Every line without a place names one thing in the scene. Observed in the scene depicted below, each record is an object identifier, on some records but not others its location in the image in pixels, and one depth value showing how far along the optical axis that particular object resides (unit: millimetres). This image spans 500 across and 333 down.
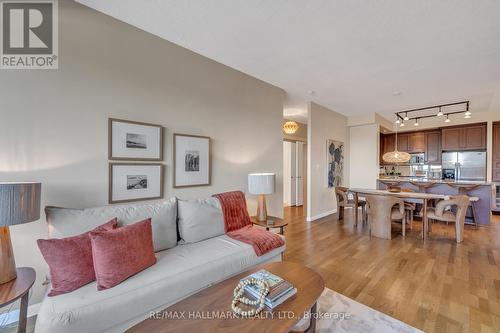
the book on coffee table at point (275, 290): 1331
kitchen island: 4656
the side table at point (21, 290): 1325
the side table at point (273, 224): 2900
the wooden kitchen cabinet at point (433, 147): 6906
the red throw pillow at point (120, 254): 1532
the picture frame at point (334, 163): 5711
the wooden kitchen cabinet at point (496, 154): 5805
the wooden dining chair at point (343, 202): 4943
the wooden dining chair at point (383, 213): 3854
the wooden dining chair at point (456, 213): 3611
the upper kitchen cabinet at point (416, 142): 7203
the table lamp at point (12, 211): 1373
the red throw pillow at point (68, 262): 1457
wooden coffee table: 1156
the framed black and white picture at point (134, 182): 2265
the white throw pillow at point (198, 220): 2357
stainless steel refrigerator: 6020
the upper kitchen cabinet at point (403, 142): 7508
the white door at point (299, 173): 6945
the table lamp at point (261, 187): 3121
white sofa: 1332
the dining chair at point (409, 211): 4390
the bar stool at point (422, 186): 5168
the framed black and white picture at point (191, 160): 2736
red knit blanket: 2379
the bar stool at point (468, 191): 4746
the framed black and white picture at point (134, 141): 2258
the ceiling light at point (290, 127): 5547
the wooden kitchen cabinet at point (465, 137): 6082
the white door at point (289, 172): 6957
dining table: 3885
